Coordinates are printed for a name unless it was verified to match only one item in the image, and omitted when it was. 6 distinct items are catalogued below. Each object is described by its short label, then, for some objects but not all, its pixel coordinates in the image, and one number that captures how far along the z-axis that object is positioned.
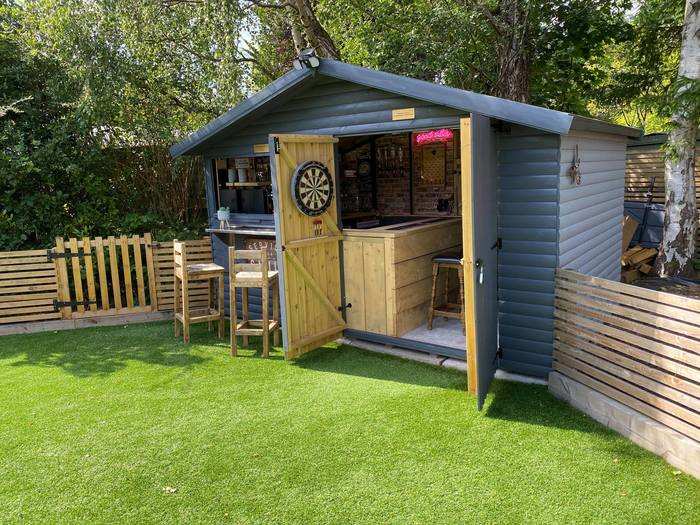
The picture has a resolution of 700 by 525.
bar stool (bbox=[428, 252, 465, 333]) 6.06
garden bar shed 4.59
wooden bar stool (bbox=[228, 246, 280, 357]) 5.83
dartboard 5.63
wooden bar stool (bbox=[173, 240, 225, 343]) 6.43
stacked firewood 9.13
